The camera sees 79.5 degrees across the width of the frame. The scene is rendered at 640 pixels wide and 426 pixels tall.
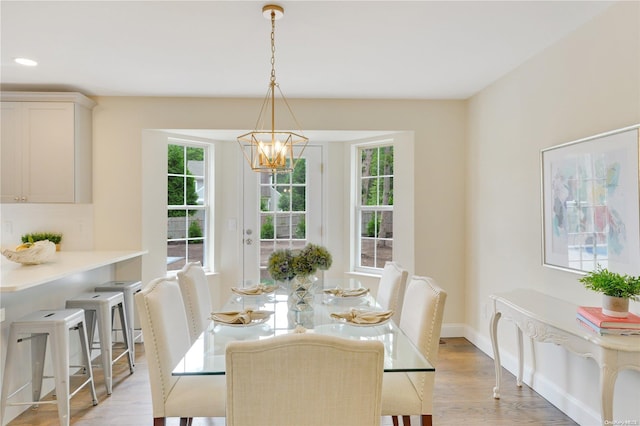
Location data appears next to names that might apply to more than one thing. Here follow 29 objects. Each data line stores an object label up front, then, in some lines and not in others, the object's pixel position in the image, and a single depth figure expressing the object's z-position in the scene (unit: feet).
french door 15.01
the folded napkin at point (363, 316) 6.44
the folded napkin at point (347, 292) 8.51
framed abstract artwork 6.48
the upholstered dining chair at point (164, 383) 5.65
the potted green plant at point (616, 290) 5.75
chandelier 7.04
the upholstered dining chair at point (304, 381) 3.80
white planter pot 5.88
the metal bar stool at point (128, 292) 10.85
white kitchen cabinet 11.24
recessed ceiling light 9.39
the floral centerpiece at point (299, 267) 7.44
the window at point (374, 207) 14.35
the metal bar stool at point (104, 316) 9.08
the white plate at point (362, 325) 6.32
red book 5.77
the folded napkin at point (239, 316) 6.39
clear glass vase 7.61
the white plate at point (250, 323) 6.28
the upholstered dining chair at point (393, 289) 8.38
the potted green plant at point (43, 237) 11.69
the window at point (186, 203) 13.94
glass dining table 4.99
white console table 5.57
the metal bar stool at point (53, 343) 7.34
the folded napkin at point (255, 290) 8.68
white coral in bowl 8.76
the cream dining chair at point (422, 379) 5.81
